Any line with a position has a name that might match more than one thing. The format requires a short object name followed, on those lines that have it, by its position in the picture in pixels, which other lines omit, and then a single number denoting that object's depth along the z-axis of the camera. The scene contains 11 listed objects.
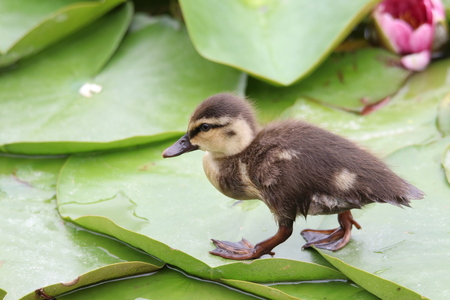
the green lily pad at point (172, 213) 4.45
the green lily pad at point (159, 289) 4.48
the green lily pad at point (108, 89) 6.04
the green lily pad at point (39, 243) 4.55
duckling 4.33
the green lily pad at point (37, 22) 6.65
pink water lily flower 7.10
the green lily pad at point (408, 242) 4.16
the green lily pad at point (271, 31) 6.26
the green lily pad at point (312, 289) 4.30
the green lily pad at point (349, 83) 6.77
